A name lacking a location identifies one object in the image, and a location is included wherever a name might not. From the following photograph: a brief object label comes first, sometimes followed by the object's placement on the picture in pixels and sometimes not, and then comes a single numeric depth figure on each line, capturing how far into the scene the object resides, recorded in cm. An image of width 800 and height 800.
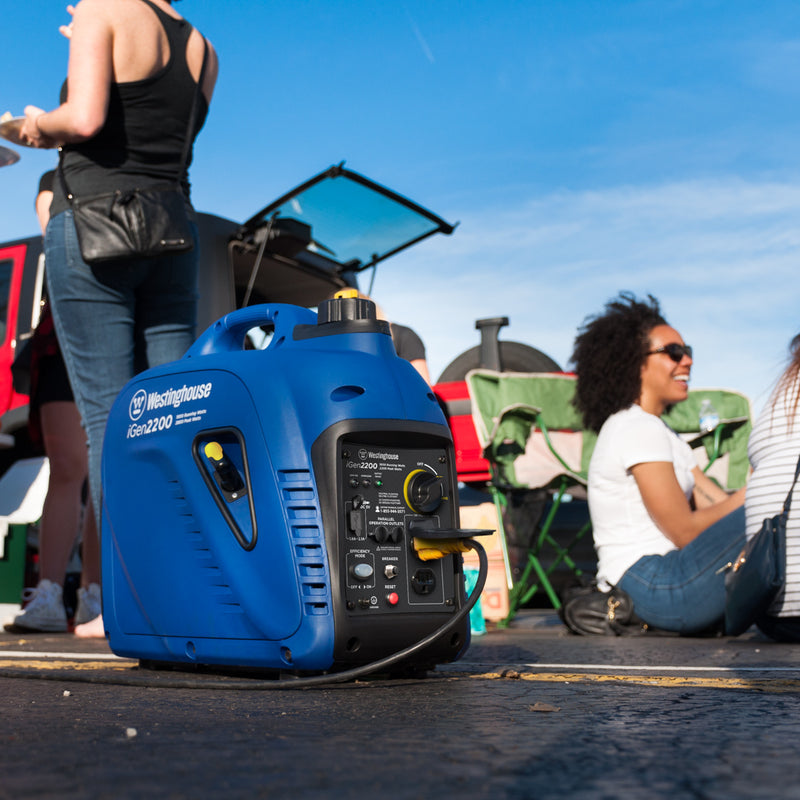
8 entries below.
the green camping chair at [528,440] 500
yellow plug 194
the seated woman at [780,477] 308
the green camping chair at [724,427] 566
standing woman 284
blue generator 181
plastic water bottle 557
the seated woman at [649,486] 361
